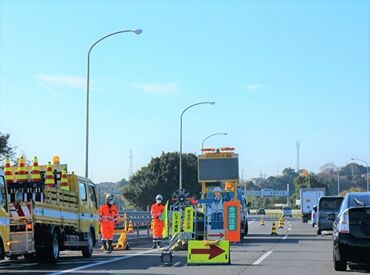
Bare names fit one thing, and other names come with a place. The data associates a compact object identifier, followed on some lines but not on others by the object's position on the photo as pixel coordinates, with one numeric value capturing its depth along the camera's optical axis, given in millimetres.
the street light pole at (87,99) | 29172
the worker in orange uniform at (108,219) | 22375
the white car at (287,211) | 93112
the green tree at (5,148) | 47862
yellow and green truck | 16422
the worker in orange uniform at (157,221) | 24328
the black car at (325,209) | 33312
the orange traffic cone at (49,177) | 18672
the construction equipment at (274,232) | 35306
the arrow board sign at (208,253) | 16531
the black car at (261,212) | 114438
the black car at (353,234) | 13453
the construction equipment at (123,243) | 23891
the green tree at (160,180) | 77938
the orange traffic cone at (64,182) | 19672
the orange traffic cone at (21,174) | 18312
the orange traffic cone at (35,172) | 18375
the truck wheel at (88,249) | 20672
